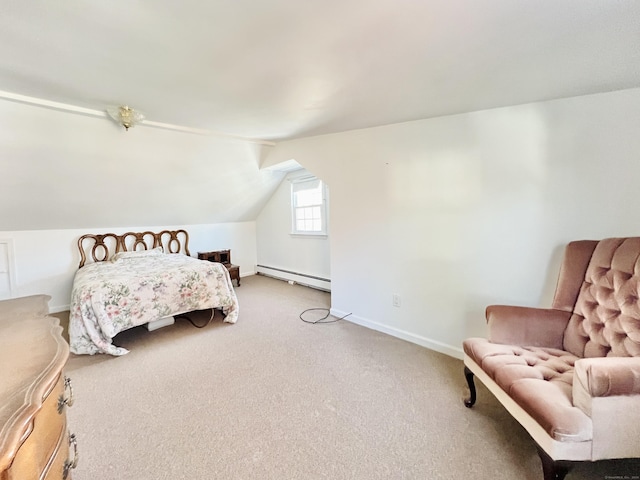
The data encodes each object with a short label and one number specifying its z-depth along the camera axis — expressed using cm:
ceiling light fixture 226
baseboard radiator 443
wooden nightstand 471
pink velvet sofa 108
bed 249
